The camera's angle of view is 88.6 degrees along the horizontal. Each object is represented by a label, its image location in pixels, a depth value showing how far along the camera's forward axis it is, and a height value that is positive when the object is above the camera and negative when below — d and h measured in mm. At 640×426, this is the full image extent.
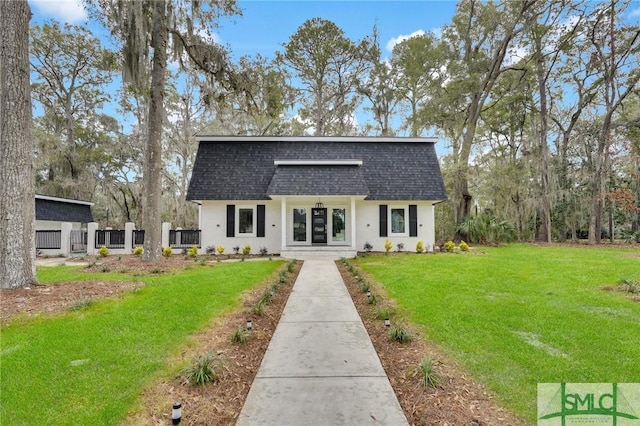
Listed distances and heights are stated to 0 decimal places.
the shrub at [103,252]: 13146 -1044
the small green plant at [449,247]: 14523 -991
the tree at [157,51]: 9617 +5739
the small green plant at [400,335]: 4195 -1422
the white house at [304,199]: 14328 +1148
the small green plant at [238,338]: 4242 -1456
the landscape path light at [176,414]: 2547 -1468
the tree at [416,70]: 21172 +10246
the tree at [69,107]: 18961 +7600
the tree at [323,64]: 21031 +10672
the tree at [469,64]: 18312 +9217
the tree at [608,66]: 16016 +8226
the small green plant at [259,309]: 5414 -1392
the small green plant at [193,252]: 13375 -1081
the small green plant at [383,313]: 5230 -1427
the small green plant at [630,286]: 6330 -1221
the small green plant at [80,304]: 5152 -1256
